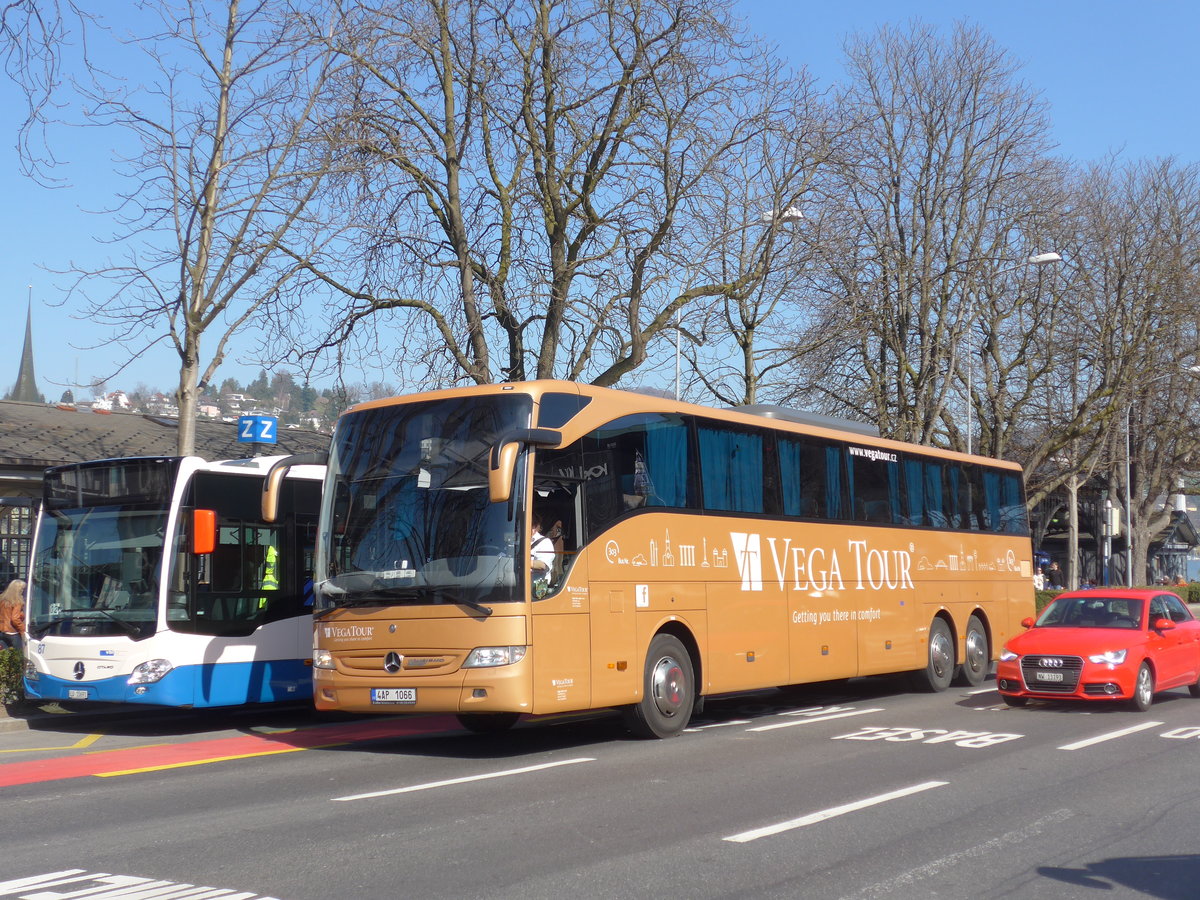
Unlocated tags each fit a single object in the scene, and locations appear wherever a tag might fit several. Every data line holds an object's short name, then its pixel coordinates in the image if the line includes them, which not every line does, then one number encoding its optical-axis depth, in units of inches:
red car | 602.9
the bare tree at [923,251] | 1230.3
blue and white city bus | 539.8
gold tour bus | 447.5
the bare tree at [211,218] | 671.8
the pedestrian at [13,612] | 693.9
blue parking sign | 731.4
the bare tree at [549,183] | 776.9
